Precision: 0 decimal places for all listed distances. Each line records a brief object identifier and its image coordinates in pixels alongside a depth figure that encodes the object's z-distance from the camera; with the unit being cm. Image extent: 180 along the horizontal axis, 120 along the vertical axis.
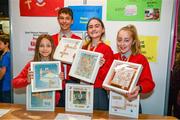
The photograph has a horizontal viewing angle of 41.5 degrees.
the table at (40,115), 179
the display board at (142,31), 220
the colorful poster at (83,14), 227
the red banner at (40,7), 234
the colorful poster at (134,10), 219
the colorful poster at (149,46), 222
